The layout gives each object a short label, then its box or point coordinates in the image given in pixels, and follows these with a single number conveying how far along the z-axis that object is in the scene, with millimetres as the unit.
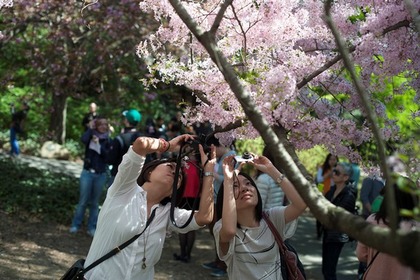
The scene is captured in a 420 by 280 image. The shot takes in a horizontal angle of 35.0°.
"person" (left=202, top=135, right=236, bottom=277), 8086
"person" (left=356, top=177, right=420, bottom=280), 3988
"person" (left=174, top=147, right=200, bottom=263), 8148
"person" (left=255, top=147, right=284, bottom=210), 7828
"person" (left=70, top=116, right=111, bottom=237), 9547
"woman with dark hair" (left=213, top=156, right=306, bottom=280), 4160
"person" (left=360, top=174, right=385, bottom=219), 9078
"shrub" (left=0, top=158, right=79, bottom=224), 10398
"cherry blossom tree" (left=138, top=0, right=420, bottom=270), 4512
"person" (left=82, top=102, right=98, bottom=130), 10995
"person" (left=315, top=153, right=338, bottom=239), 10500
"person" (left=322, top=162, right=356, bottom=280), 7241
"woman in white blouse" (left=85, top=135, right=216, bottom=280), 3814
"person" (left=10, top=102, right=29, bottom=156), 15820
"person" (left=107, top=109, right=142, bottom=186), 9234
